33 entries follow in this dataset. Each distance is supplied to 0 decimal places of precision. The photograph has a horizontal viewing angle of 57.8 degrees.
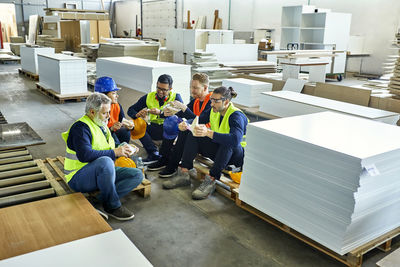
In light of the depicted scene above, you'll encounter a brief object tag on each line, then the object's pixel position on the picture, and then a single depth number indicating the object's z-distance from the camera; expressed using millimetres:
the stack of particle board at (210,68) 9008
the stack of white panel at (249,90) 6938
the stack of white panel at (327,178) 2654
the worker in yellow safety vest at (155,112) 4781
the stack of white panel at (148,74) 5812
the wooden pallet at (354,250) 2768
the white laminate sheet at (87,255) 2043
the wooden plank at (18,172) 3822
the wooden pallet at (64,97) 8806
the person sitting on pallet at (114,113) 4305
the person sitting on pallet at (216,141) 3826
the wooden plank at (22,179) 3619
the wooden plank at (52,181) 3491
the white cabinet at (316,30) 12234
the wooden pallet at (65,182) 3866
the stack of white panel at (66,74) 8758
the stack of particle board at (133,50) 11727
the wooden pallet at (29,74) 12239
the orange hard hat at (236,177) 4004
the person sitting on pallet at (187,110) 4445
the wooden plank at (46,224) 2443
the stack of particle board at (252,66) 10377
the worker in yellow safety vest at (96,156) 3188
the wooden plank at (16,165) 4008
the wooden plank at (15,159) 4230
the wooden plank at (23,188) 3412
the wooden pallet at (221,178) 3965
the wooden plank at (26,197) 3225
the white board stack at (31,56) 12184
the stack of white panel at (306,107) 4894
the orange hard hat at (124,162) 3975
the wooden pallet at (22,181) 3324
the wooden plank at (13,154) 4450
